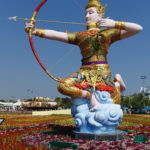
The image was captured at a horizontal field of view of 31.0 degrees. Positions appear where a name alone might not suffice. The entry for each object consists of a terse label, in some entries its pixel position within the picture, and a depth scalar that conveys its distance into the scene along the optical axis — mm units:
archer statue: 7672
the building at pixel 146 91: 60256
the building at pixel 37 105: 37875
